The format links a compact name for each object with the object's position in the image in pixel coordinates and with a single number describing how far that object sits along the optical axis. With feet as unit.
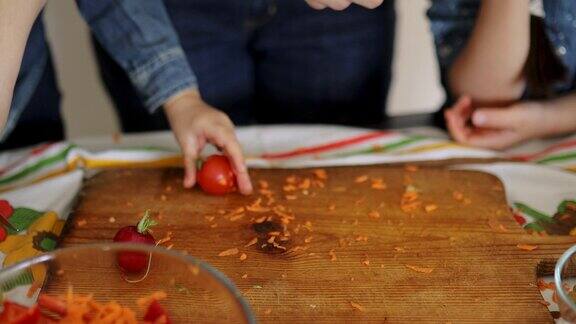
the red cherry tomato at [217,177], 3.09
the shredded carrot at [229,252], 2.74
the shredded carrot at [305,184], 3.20
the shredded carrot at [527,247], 2.77
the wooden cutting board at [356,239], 2.49
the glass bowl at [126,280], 2.15
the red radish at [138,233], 2.66
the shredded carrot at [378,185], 3.19
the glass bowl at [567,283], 2.15
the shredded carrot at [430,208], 3.02
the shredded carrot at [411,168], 3.33
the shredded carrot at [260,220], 2.94
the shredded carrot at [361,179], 3.24
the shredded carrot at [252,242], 2.79
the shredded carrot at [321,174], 3.29
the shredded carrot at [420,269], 2.64
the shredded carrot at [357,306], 2.45
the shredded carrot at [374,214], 2.98
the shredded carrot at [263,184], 3.20
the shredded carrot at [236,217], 2.95
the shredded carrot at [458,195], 3.10
